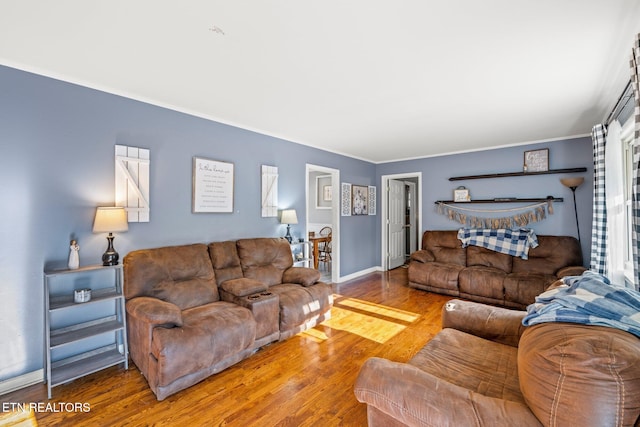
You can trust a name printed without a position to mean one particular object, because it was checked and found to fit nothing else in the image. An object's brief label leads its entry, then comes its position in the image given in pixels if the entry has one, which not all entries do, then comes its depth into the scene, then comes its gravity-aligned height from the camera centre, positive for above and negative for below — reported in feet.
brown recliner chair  2.89 -2.41
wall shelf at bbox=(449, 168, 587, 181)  13.62 +2.11
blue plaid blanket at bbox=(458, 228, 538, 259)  13.91 -1.34
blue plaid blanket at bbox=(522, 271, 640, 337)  3.60 -1.31
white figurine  7.43 -1.08
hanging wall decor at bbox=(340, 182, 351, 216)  17.47 +1.01
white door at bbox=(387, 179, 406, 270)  20.83 -0.73
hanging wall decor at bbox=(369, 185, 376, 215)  19.98 +1.01
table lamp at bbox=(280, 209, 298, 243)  13.03 -0.11
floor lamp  13.29 +1.42
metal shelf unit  6.89 -3.09
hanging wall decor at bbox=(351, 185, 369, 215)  18.29 +0.98
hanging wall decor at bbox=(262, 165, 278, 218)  12.90 +1.09
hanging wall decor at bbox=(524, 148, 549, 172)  14.53 +2.77
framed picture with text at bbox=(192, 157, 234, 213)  10.54 +1.13
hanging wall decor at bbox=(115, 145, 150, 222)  8.68 +1.08
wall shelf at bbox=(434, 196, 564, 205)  14.21 +0.72
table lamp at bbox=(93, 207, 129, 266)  7.68 -0.23
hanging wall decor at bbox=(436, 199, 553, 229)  14.65 -0.08
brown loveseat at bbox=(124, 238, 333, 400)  6.87 -2.79
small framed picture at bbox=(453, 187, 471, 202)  16.79 +1.13
